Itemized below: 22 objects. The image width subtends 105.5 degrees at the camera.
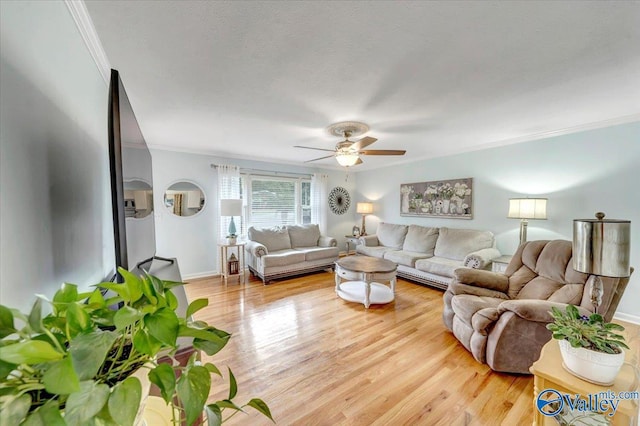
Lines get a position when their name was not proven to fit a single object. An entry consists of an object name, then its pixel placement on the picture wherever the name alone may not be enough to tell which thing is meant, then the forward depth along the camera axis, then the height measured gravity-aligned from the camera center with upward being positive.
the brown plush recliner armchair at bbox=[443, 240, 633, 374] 1.75 -0.81
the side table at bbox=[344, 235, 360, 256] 5.33 -0.76
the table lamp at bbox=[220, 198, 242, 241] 4.03 +0.00
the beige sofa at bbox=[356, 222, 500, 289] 3.54 -0.76
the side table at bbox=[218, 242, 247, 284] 4.00 -0.88
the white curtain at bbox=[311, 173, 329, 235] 5.58 +0.12
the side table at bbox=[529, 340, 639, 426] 0.91 -0.78
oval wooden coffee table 3.11 -0.94
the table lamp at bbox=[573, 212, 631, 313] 1.21 -0.23
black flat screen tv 0.92 +0.12
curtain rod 4.66 +0.70
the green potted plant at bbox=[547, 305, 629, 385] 1.01 -0.61
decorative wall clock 5.95 +0.15
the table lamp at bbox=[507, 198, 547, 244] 3.03 -0.07
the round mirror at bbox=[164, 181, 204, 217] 4.04 +0.14
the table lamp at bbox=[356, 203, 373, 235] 5.64 -0.08
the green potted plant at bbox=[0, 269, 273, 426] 0.31 -0.22
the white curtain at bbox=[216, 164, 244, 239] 4.37 +0.39
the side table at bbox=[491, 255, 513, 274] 3.13 -0.78
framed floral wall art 4.11 +0.12
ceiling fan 2.79 +0.70
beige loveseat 4.04 -0.82
